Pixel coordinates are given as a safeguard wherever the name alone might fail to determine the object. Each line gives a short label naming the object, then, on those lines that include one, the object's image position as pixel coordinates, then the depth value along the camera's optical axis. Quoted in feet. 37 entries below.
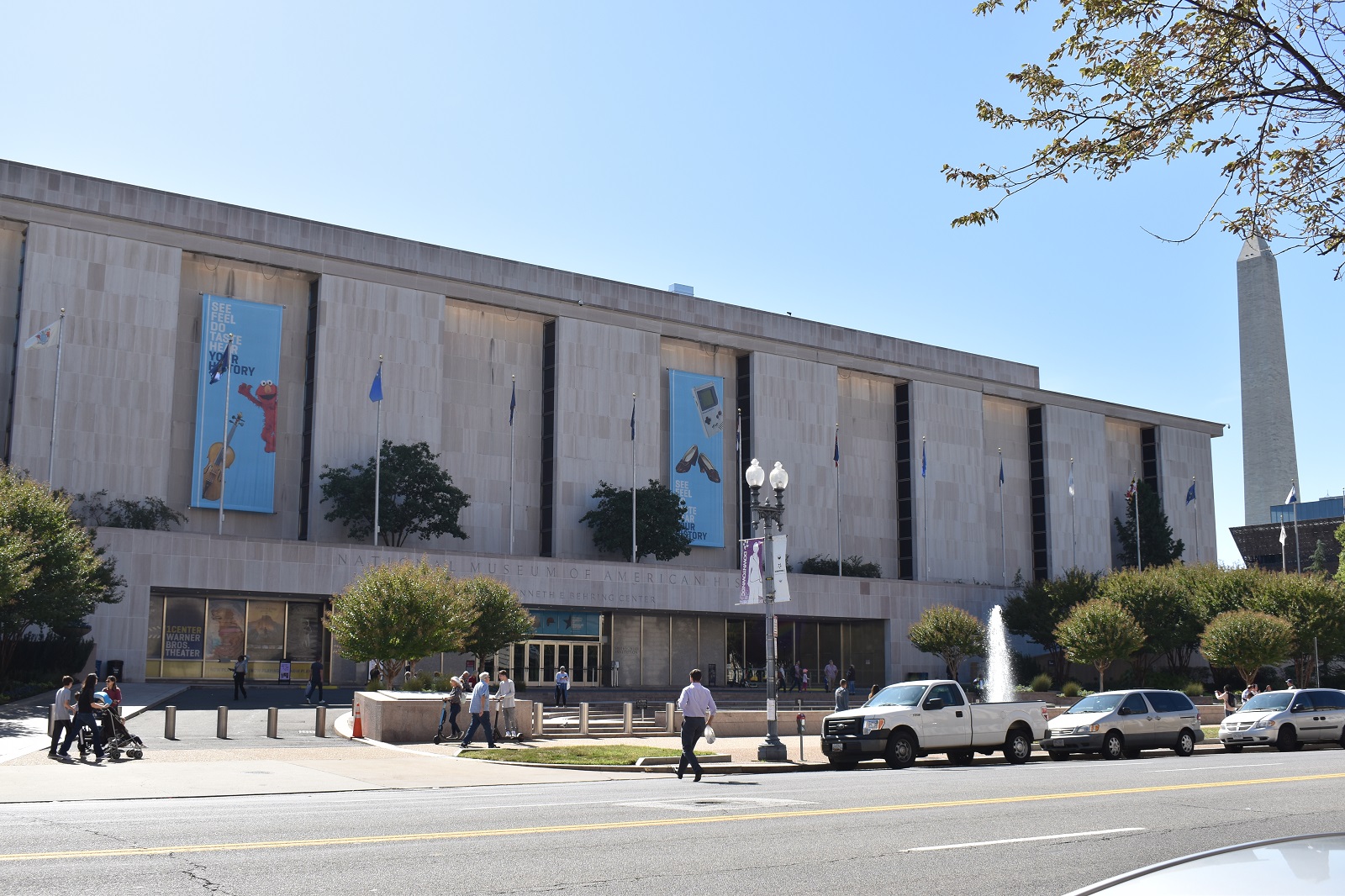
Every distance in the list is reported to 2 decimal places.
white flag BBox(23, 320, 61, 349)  156.25
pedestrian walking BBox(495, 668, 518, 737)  92.84
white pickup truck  77.15
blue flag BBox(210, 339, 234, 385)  177.47
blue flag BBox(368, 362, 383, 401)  183.01
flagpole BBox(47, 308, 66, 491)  166.91
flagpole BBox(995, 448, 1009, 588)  260.85
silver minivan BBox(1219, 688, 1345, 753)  94.27
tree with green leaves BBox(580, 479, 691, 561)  207.10
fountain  203.21
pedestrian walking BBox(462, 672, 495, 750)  86.33
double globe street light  78.07
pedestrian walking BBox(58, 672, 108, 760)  73.41
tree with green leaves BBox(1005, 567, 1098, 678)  207.41
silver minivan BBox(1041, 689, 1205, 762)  88.22
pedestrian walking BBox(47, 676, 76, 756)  74.38
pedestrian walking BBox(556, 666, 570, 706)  140.92
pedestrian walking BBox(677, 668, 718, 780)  61.98
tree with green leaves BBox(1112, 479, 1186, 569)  277.03
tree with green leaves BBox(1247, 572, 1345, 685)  178.70
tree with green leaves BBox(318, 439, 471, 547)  184.65
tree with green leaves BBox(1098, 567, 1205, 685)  186.60
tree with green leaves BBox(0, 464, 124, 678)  114.73
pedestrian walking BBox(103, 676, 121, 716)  77.77
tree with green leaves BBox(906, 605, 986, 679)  172.86
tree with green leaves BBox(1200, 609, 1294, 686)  158.10
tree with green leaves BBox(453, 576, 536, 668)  138.00
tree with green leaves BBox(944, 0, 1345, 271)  30.76
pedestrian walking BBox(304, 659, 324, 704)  132.05
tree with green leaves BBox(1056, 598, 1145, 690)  165.78
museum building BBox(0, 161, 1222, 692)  172.14
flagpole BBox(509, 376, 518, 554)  201.57
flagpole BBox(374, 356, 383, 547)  182.29
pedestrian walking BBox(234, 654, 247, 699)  132.16
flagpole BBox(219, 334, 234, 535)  182.06
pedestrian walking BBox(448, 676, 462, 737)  93.56
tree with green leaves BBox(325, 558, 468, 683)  113.09
